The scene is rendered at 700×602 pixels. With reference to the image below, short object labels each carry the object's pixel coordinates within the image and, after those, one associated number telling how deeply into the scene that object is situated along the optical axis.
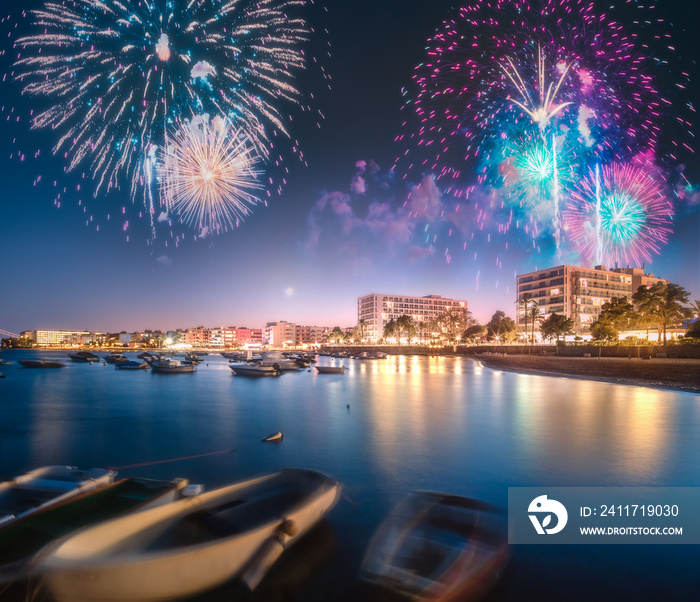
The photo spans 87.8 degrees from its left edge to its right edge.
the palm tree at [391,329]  177.75
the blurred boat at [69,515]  5.41
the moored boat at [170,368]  55.06
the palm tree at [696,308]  73.58
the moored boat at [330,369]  54.94
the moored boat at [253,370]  50.76
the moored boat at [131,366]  60.22
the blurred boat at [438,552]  5.29
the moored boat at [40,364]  64.44
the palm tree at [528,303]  152.75
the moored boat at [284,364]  58.98
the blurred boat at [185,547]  4.36
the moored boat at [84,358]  85.25
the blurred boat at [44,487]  7.13
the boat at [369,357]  101.89
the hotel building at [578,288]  138.62
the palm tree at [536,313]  124.29
